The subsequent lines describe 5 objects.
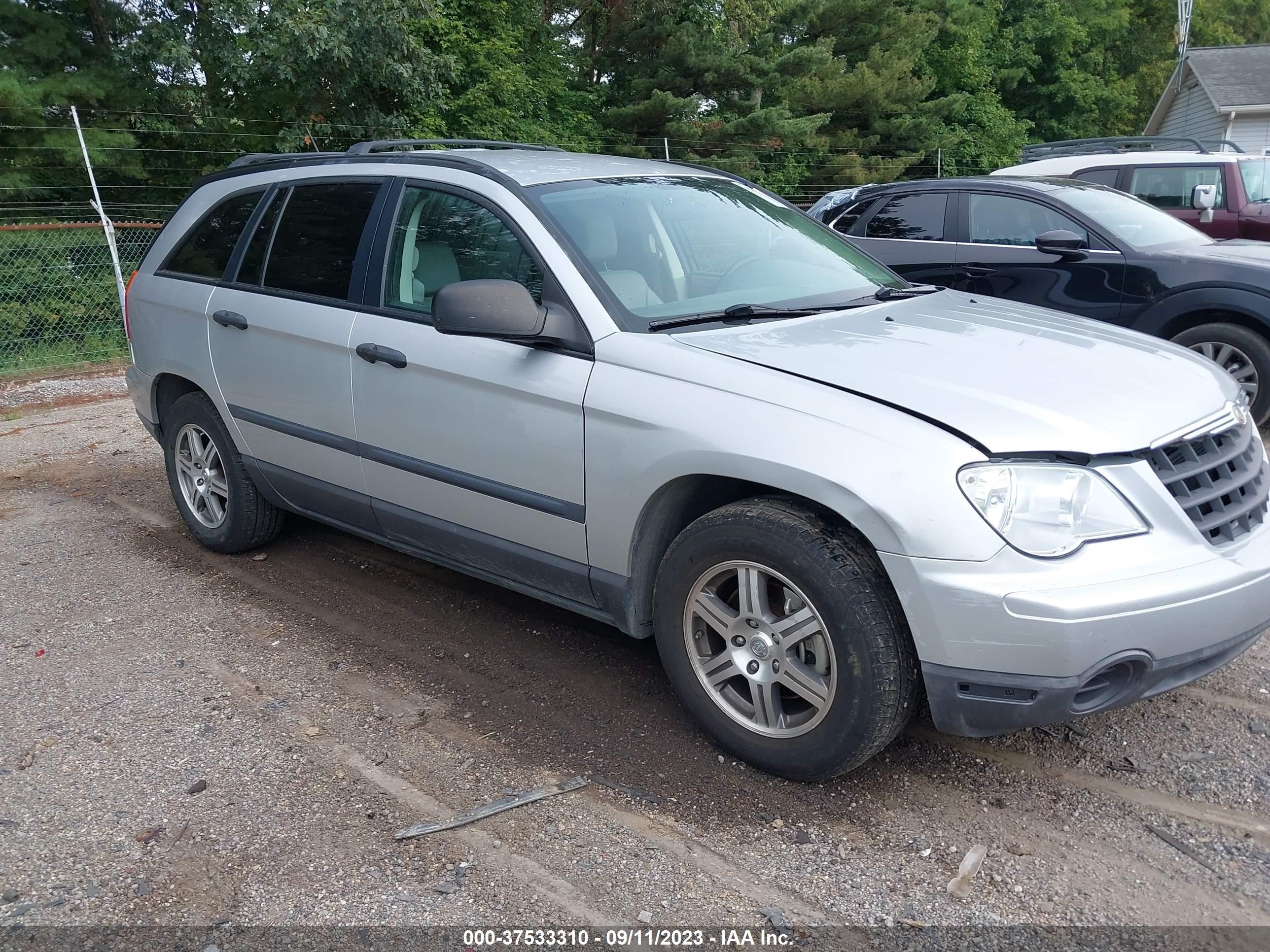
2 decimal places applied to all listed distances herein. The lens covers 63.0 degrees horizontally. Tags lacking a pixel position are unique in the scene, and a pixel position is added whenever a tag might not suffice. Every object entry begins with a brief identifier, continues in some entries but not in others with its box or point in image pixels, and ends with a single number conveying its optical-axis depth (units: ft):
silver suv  8.70
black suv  22.45
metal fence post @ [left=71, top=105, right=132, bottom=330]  36.73
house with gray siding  85.81
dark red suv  31.78
